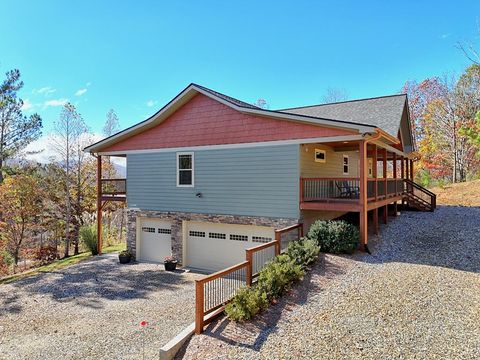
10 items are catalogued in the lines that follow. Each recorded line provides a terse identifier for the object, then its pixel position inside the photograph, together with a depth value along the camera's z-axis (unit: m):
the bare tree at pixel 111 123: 27.95
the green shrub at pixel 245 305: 6.17
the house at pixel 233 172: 10.60
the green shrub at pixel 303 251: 8.32
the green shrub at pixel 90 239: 16.25
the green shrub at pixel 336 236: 9.32
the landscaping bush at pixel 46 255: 18.95
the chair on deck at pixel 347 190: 12.69
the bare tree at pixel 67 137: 19.08
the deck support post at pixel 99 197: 15.05
